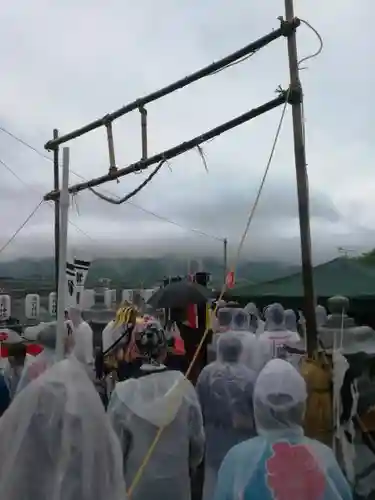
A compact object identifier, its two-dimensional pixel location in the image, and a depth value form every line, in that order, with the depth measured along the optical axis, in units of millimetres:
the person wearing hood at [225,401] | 4395
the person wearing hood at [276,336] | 6018
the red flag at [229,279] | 4742
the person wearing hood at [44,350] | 4265
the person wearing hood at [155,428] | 3498
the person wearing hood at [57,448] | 2414
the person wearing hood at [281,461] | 2520
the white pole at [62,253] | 3156
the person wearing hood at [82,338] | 7039
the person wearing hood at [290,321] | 6809
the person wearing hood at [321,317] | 6013
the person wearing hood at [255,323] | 7610
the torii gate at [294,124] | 5242
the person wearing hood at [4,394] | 5026
